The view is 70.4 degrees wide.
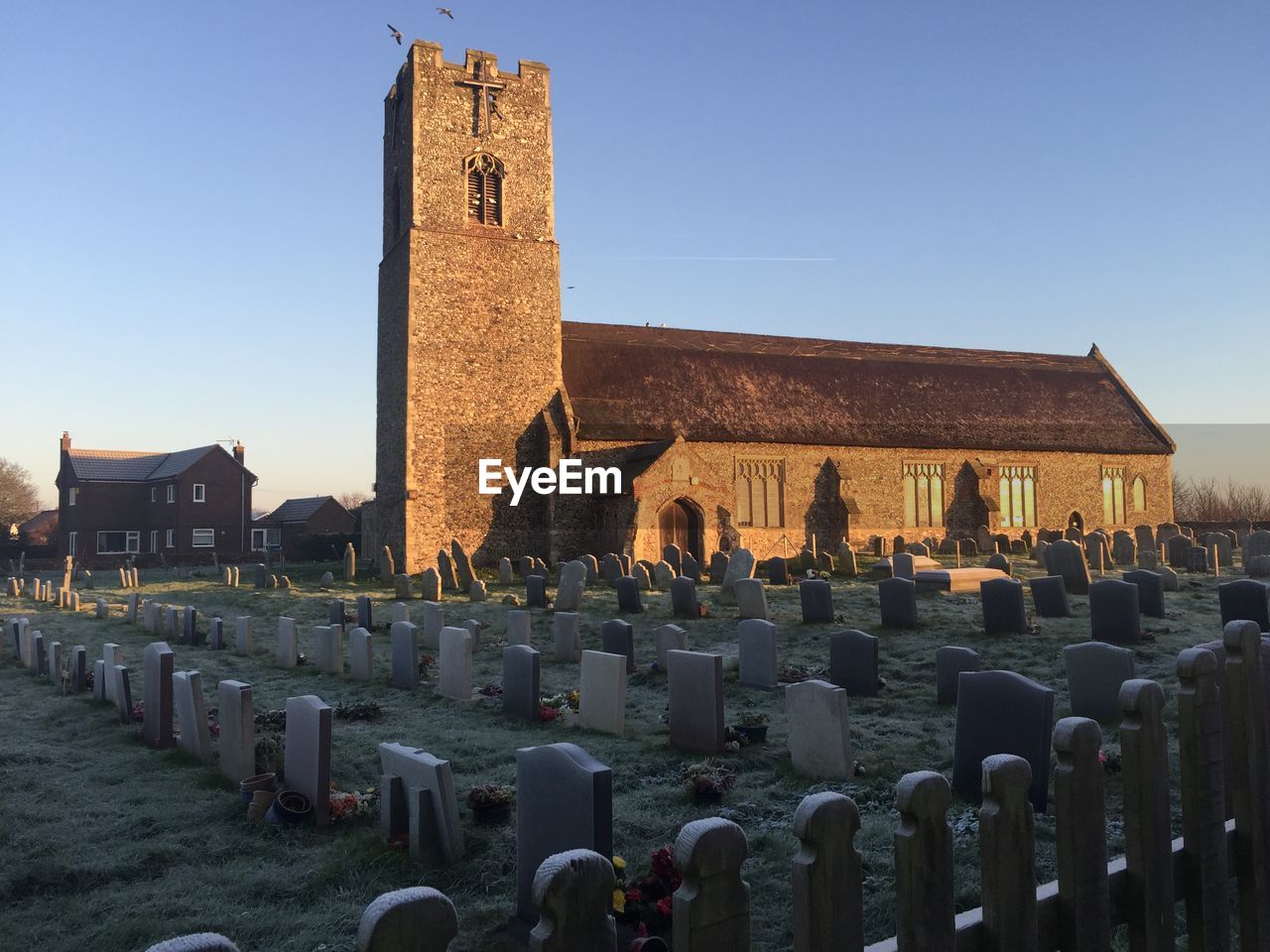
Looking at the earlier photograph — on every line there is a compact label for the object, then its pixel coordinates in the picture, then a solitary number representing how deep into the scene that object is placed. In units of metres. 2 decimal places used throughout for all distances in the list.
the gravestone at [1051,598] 13.60
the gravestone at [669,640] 11.09
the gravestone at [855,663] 9.59
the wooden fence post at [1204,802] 3.50
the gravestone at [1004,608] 12.34
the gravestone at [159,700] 8.48
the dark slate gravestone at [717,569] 20.88
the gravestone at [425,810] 5.57
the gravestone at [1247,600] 11.13
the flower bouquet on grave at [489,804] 6.10
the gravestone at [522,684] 9.16
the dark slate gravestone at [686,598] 15.85
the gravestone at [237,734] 7.09
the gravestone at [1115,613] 11.23
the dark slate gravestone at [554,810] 4.61
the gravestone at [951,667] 8.80
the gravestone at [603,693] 8.45
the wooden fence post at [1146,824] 3.31
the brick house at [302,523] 51.84
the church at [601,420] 27.06
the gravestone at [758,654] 10.37
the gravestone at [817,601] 14.45
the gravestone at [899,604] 13.53
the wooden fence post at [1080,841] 3.12
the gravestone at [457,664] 10.33
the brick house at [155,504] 48.84
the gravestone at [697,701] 7.78
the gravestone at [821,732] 6.96
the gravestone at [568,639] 12.49
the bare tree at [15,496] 60.26
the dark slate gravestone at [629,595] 16.62
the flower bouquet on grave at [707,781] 6.43
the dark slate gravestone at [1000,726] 6.11
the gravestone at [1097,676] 7.88
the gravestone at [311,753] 6.30
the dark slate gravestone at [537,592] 18.31
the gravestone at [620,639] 11.52
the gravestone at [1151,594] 13.16
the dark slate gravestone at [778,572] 19.97
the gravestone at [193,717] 7.80
